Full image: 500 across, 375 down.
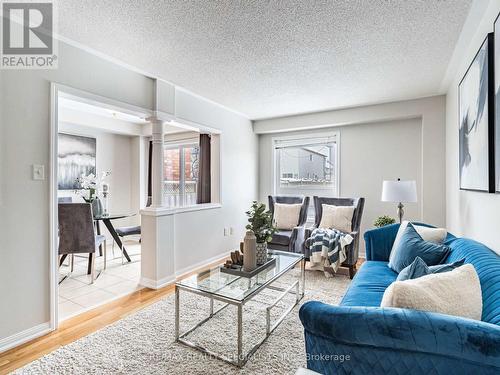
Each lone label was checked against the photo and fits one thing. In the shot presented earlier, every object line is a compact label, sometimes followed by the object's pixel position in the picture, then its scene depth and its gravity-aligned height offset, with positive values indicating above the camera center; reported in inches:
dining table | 151.0 -24.7
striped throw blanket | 129.1 -30.5
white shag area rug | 67.2 -45.6
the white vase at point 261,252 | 93.4 -23.1
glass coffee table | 69.5 -29.1
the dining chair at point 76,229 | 121.2 -19.8
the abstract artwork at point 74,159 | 178.9 +19.6
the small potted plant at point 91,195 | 146.8 -4.8
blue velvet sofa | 33.3 -20.6
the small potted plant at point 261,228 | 92.8 -14.3
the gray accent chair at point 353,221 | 130.4 -18.8
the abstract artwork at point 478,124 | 64.8 +18.2
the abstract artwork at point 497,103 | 59.7 +19.3
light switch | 81.6 +4.5
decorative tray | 84.4 -27.3
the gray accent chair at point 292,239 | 143.9 -28.2
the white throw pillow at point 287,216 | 161.9 -17.7
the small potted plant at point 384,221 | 134.6 -17.1
